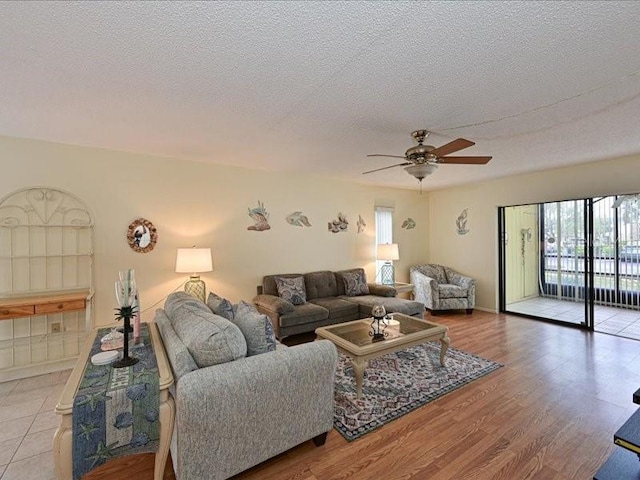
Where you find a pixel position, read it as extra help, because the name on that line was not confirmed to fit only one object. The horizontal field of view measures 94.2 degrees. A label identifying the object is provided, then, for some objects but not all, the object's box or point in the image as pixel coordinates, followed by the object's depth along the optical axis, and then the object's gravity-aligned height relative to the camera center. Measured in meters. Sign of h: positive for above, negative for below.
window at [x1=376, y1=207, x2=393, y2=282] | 5.92 +0.32
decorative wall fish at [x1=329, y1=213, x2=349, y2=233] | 5.33 +0.33
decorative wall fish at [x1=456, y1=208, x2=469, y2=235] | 5.98 +0.37
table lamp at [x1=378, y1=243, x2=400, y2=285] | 5.38 -0.31
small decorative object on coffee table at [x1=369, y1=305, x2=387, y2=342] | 2.98 -0.91
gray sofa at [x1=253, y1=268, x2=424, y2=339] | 3.77 -0.88
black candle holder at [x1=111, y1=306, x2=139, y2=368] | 1.84 -0.54
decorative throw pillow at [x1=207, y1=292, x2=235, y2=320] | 2.34 -0.53
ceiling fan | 2.62 +0.76
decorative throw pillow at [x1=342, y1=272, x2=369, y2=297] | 4.88 -0.71
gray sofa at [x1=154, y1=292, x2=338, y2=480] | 1.54 -0.88
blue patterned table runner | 1.42 -0.86
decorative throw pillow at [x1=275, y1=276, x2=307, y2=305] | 4.22 -0.68
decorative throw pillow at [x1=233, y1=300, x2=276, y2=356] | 1.95 -0.60
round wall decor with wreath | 3.68 +0.12
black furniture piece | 1.51 -1.27
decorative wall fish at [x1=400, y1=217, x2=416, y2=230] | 6.31 +0.38
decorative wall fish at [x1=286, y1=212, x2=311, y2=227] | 4.88 +0.39
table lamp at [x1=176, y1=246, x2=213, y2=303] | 3.64 -0.26
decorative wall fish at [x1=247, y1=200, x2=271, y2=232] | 4.54 +0.40
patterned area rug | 2.33 -1.35
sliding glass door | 4.90 -0.38
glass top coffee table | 2.58 -0.94
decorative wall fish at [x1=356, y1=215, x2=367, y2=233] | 5.66 +0.35
